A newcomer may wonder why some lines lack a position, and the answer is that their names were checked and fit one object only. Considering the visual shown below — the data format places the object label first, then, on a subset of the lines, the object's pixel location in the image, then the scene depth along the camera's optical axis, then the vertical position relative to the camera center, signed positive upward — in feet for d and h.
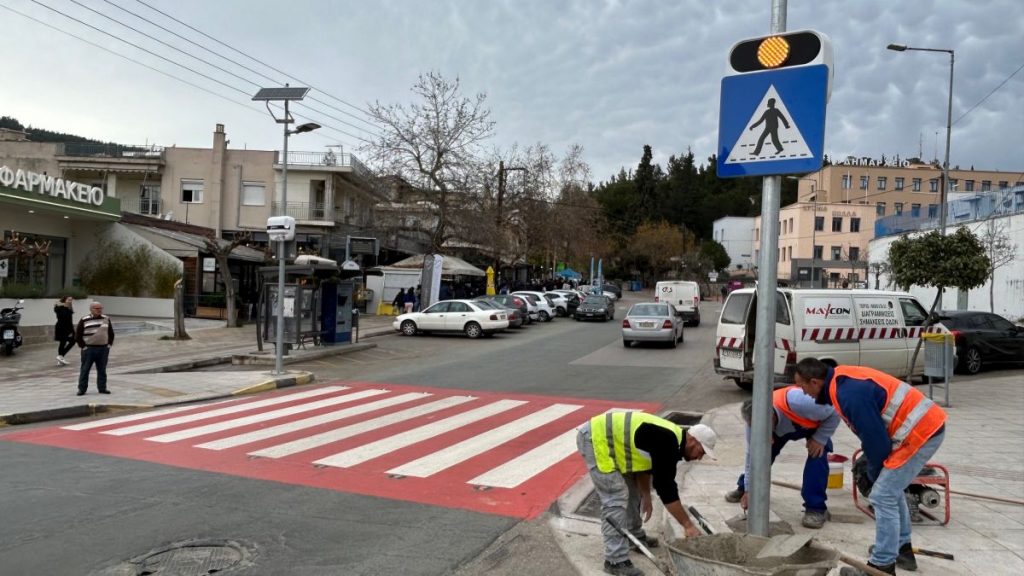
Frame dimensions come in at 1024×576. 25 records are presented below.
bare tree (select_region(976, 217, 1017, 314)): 87.81 +7.16
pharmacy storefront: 78.89 +6.33
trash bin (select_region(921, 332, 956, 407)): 40.19 -2.95
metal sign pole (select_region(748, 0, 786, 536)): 14.40 -1.26
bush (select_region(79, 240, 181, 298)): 99.19 +0.09
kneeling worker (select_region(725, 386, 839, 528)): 19.75 -3.68
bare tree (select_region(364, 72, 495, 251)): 125.08 +21.40
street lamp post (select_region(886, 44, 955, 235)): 72.26 +14.94
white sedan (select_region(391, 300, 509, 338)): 88.58 -4.31
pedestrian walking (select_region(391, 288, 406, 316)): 122.42 -3.38
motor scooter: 60.29 -5.15
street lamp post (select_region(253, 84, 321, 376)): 53.01 +11.95
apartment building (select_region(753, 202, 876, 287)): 224.12 +20.64
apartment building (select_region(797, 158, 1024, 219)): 248.73 +39.89
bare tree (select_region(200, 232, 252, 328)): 84.58 +2.66
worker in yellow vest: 16.34 -3.75
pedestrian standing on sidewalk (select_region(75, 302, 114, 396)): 42.75 -4.10
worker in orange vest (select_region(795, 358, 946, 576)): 15.96 -2.92
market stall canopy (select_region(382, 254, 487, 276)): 124.19 +3.24
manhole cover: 16.99 -6.78
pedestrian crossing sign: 14.05 +3.41
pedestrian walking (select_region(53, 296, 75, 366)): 57.00 -4.37
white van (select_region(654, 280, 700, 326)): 116.06 -0.71
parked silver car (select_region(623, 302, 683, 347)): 77.77 -3.69
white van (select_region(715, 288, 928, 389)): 43.83 -2.04
